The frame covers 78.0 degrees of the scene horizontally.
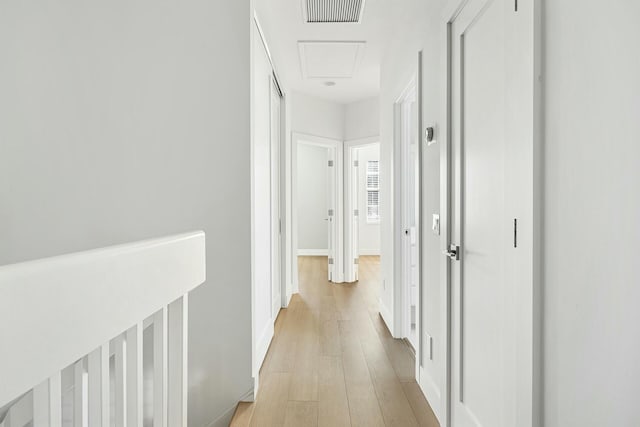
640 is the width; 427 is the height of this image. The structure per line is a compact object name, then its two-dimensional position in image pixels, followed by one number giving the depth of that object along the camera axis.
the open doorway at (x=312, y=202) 8.33
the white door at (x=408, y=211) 3.33
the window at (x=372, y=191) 8.52
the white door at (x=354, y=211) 5.57
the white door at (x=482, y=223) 1.33
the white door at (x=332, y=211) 5.52
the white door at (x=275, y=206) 3.47
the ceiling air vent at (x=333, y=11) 2.74
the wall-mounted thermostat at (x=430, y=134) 2.19
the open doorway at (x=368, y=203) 8.48
